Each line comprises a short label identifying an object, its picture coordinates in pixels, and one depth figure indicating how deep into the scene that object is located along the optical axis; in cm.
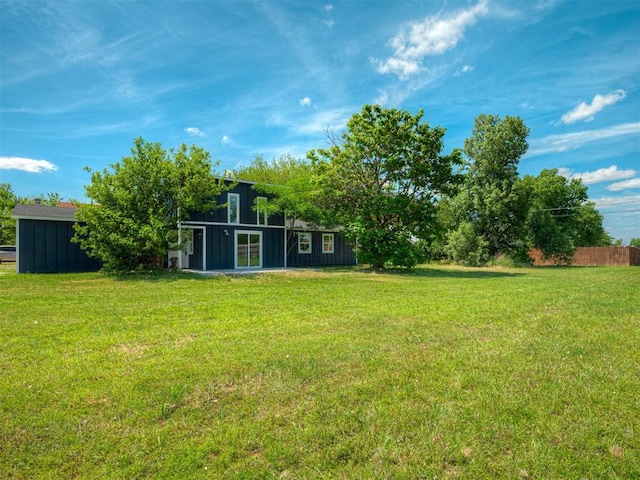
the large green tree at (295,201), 1877
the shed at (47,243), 1472
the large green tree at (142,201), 1303
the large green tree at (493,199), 2661
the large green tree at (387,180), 1680
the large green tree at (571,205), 3947
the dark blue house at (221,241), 1502
